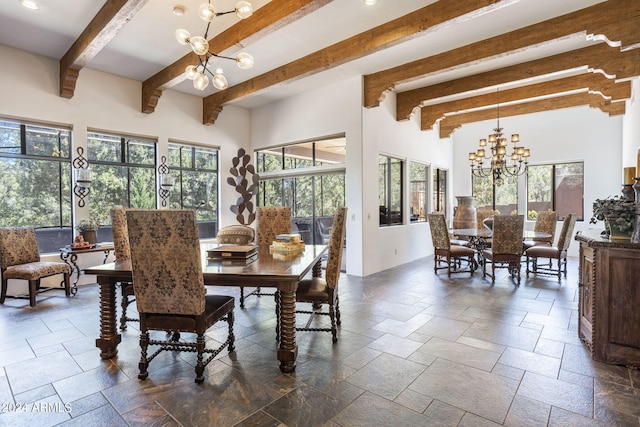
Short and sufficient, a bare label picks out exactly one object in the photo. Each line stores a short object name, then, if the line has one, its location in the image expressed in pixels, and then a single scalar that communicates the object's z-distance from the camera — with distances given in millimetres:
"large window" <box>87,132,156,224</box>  5488
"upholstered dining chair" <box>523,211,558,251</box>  6484
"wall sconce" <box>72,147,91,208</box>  5039
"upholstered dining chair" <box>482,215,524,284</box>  5152
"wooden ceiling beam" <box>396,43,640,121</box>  4496
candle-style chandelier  6004
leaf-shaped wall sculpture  6724
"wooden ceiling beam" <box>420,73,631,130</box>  5598
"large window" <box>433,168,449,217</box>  8430
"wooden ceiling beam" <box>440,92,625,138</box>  6561
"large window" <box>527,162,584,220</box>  7555
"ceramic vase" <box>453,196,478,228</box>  7254
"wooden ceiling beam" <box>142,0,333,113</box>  3200
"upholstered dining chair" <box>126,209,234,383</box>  2176
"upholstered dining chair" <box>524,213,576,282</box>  5344
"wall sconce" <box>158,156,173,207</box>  6008
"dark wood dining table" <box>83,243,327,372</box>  2369
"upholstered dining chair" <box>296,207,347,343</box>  2926
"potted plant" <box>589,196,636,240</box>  2617
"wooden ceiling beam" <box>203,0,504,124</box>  3396
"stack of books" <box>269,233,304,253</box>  3285
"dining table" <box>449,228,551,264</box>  5844
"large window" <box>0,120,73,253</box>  4719
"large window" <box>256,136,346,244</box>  6293
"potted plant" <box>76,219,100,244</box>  4996
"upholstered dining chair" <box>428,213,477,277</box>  5695
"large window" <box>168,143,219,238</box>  6477
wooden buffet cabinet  2488
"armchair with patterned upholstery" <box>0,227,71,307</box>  4145
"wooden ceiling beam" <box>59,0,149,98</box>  3332
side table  4691
